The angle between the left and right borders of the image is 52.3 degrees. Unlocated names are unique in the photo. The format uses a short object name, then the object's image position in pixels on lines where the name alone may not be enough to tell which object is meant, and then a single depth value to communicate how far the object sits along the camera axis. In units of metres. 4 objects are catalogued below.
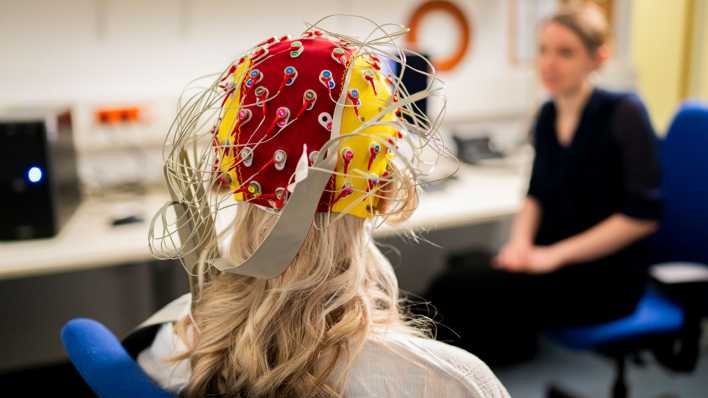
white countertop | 1.81
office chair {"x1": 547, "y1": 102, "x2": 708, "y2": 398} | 1.84
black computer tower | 1.91
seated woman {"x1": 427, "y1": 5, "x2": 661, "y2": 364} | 1.93
